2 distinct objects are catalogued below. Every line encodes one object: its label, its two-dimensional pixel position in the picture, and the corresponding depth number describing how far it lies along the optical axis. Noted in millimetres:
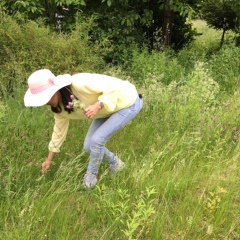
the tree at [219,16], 8558
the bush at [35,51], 5262
